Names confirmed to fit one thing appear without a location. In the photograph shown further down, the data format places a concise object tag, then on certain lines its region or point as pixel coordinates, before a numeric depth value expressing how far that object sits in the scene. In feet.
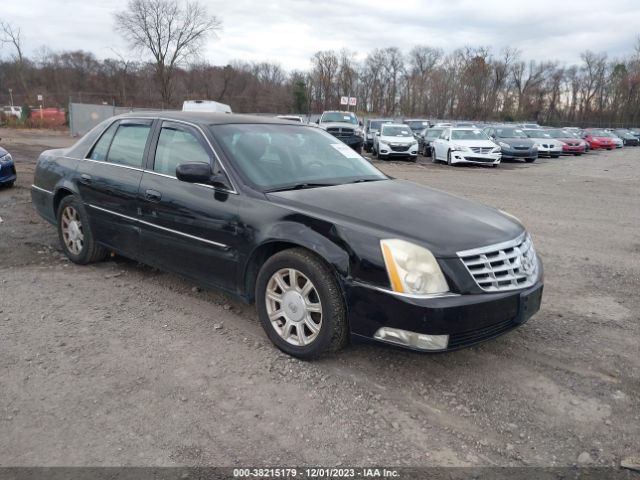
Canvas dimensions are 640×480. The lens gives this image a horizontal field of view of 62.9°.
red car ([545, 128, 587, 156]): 98.66
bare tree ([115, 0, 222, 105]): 181.06
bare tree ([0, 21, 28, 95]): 187.54
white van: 67.51
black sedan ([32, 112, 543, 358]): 10.13
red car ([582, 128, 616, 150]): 119.43
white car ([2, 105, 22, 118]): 128.61
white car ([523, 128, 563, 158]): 91.30
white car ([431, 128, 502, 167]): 65.72
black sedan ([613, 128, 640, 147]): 153.58
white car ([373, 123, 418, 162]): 70.54
